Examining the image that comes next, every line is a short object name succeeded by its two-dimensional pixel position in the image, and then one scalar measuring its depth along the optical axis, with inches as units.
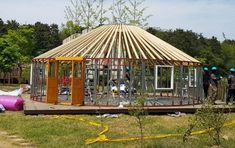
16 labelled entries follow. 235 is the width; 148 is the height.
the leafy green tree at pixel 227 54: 2235.6
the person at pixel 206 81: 634.8
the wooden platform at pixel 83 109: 496.7
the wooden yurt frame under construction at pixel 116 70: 576.4
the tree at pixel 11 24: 2362.2
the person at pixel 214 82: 615.2
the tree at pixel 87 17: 1222.4
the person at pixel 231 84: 586.6
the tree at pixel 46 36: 2244.1
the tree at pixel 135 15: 1197.6
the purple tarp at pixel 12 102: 547.8
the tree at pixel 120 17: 1188.9
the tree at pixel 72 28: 1267.2
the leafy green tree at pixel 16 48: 1374.3
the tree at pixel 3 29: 2344.2
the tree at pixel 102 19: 1218.6
